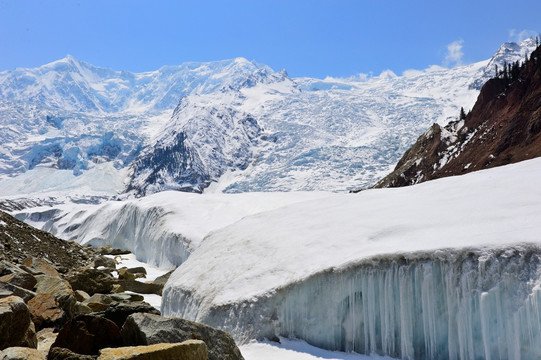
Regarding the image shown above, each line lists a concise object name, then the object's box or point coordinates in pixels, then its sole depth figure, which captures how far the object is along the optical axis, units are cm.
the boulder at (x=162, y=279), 1850
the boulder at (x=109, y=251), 3192
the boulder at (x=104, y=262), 2320
